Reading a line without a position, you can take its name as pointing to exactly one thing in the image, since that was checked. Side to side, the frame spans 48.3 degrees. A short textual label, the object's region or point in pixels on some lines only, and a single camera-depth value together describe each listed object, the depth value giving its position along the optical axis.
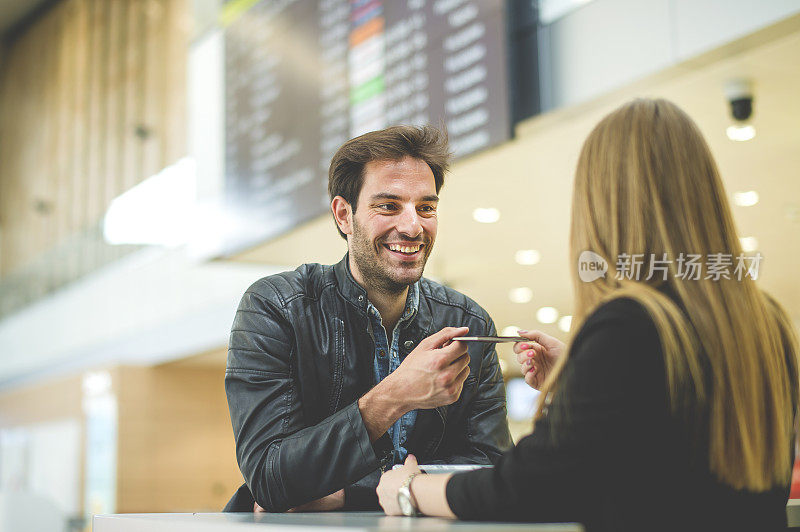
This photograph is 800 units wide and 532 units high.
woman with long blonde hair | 1.08
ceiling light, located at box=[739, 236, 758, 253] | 6.18
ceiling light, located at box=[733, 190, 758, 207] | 5.12
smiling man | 1.54
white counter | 1.01
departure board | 3.91
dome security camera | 3.54
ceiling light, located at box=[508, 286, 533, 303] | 7.54
